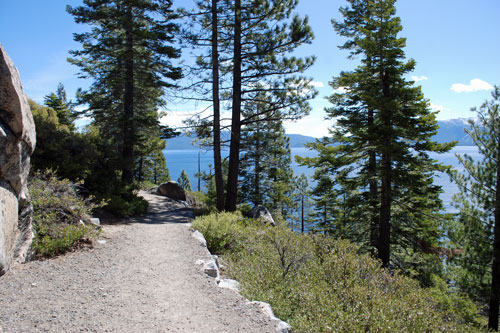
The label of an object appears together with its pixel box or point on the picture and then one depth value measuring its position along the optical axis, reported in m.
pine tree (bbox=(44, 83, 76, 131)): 14.70
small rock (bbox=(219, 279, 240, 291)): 4.95
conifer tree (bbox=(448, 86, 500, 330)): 8.77
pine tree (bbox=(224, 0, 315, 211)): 10.89
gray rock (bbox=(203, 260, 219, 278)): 5.30
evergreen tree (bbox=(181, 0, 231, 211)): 11.52
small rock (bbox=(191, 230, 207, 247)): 7.09
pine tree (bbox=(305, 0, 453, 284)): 10.21
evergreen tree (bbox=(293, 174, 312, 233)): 36.47
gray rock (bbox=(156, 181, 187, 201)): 16.42
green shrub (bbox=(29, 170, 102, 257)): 5.35
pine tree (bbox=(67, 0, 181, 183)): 11.65
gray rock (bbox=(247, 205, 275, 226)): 12.56
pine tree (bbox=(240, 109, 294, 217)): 14.84
